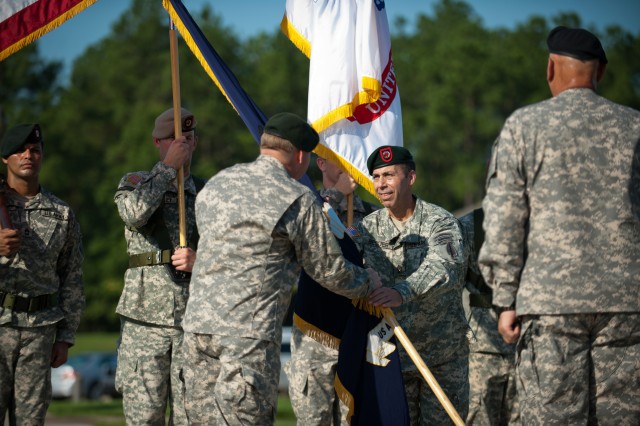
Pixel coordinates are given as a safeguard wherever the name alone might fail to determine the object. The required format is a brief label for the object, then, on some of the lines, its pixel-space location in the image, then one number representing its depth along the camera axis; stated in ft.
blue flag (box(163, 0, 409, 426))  47.70
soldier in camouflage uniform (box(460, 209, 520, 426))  59.31
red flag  52.85
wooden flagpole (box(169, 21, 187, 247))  50.52
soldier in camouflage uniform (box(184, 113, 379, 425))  40.32
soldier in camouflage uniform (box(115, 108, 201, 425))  50.55
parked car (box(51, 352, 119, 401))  214.07
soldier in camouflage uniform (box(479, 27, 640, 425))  35.47
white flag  56.90
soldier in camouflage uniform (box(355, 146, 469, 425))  50.57
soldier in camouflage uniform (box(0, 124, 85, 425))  51.13
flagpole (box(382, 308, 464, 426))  44.43
